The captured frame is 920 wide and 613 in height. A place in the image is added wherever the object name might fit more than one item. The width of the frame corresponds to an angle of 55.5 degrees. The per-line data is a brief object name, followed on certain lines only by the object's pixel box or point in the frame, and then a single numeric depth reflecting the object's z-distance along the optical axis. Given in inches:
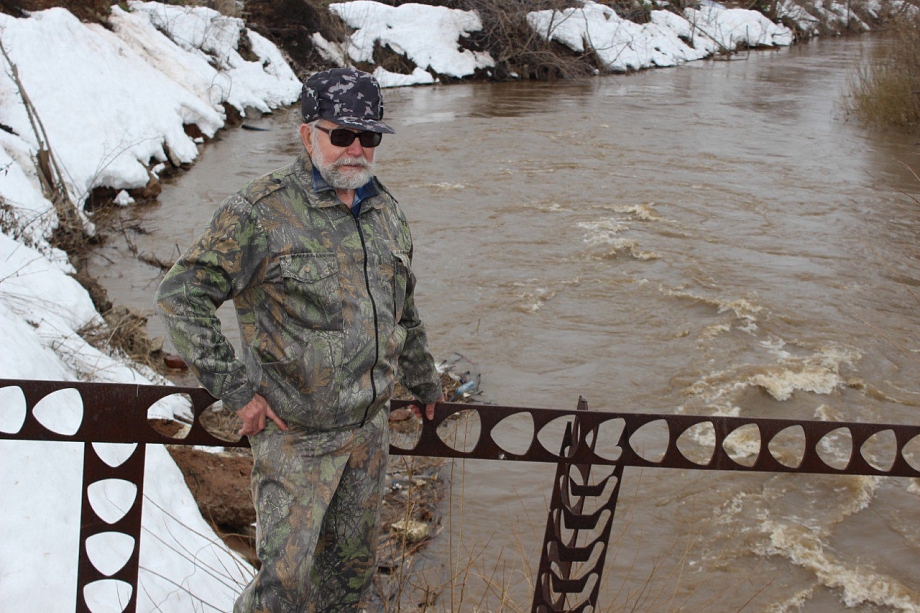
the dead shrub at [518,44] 950.4
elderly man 87.4
